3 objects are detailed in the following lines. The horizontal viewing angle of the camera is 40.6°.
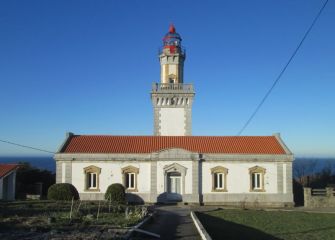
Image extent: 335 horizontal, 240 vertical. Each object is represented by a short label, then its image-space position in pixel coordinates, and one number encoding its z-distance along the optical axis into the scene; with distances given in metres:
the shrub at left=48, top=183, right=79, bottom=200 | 28.66
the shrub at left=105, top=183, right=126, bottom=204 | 29.42
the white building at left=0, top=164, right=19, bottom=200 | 32.23
